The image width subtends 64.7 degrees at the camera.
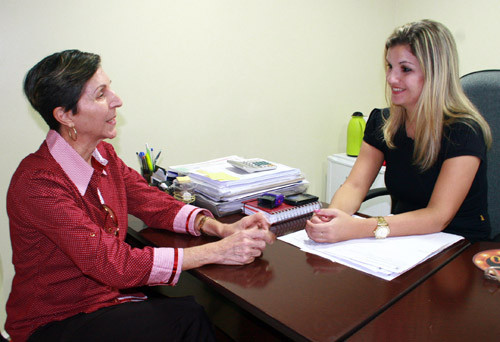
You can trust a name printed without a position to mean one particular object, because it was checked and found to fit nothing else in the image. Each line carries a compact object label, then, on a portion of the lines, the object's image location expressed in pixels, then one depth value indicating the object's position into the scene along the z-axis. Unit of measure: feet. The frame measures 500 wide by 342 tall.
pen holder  5.61
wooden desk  2.48
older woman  3.27
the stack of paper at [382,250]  3.16
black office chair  4.65
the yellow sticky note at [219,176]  4.85
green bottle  8.64
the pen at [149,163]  5.63
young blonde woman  3.84
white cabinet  8.14
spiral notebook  4.33
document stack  4.68
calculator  5.09
